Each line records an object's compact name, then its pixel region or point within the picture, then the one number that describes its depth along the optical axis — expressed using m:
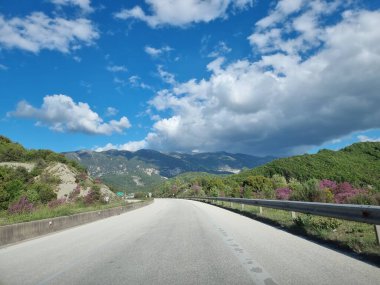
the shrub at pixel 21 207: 18.25
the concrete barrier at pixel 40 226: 11.95
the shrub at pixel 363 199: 14.44
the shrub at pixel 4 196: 50.74
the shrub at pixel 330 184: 29.15
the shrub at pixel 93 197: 35.14
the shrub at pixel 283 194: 27.86
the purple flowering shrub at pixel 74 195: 37.30
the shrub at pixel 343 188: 25.07
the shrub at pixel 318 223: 12.52
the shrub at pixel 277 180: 99.62
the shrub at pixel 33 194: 44.94
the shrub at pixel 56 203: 23.74
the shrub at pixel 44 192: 50.66
